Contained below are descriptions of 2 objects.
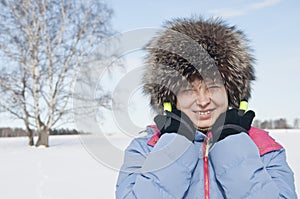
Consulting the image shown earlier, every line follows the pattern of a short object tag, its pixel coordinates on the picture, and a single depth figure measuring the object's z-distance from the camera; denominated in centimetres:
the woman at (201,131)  138
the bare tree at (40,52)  1345
